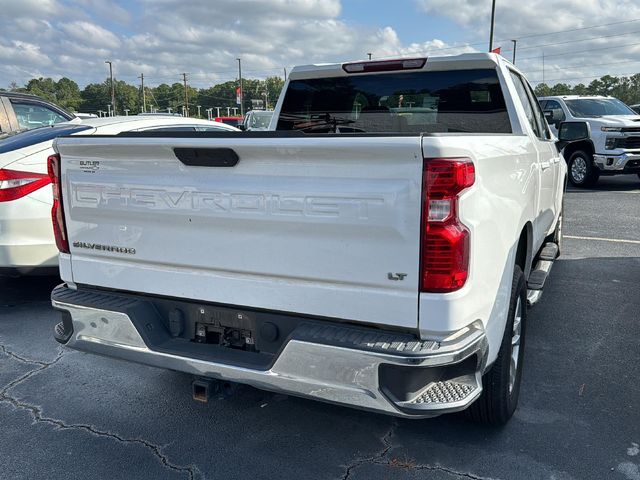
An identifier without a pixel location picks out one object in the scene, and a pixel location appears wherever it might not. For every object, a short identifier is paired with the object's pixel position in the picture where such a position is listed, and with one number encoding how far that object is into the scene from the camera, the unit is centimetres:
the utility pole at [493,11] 3058
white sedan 472
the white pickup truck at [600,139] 1202
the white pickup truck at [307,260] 223
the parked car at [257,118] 1967
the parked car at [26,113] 758
